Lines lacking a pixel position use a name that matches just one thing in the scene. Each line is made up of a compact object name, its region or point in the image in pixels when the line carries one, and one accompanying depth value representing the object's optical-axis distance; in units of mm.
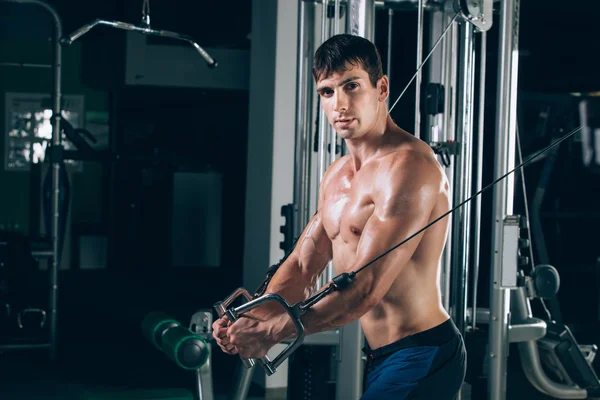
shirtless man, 1476
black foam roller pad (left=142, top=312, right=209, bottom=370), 2076
